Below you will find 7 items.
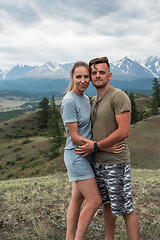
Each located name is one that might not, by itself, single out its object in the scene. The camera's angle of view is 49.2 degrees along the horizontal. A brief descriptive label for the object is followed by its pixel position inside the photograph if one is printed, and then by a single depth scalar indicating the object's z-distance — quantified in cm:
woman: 290
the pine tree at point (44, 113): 6191
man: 285
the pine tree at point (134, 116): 4981
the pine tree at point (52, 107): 6164
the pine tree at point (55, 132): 3284
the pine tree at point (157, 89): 6525
